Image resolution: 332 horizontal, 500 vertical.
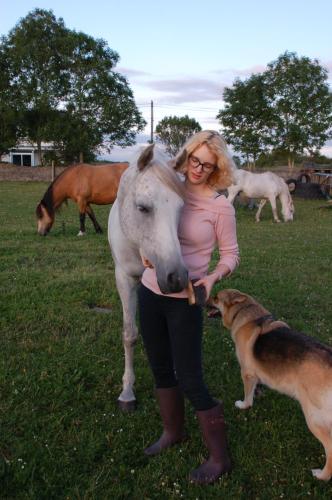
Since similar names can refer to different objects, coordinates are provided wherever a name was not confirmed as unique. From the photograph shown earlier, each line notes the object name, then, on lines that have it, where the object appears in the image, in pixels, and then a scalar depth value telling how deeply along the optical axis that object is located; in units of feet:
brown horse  37.29
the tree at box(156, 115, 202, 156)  207.00
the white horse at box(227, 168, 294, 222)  51.12
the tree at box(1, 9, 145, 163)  128.47
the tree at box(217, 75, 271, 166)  106.01
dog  8.87
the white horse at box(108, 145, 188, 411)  7.66
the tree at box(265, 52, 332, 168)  102.63
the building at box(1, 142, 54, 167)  201.90
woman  8.48
